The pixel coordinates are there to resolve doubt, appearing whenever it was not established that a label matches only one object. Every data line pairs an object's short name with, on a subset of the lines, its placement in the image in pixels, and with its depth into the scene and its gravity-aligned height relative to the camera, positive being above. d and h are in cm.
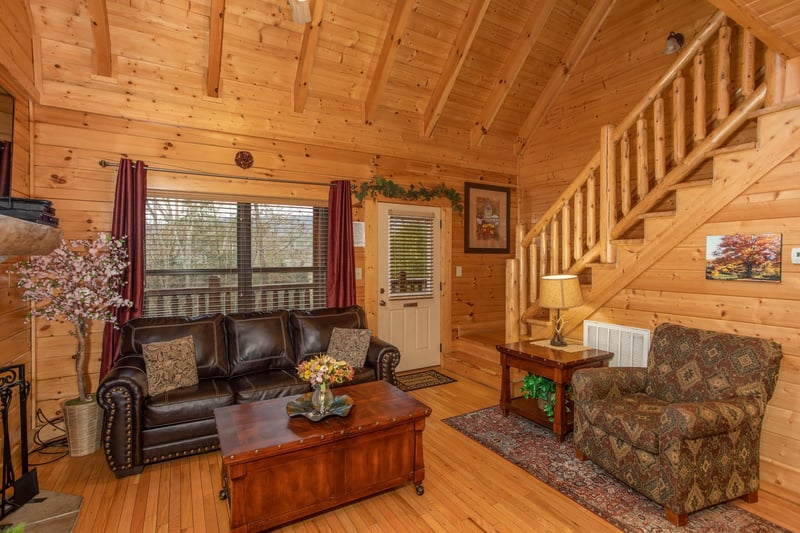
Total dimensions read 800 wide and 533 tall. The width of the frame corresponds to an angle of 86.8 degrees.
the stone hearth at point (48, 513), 230 -140
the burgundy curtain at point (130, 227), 360 +35
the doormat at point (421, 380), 481 -131
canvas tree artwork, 278 +10
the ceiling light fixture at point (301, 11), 313 +196
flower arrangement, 247 -61
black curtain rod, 368 +91
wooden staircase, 291 +70
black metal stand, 231 -118
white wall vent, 351 -61
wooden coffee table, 218 -105
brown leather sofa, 281 -86
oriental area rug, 234 -137
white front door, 516 -15
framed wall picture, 580 +72
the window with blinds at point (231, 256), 397 +12
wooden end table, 329 -79
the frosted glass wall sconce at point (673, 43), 423 +228
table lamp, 354 -19
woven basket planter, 313 -118
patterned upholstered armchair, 229 -88
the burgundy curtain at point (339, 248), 465 +23
